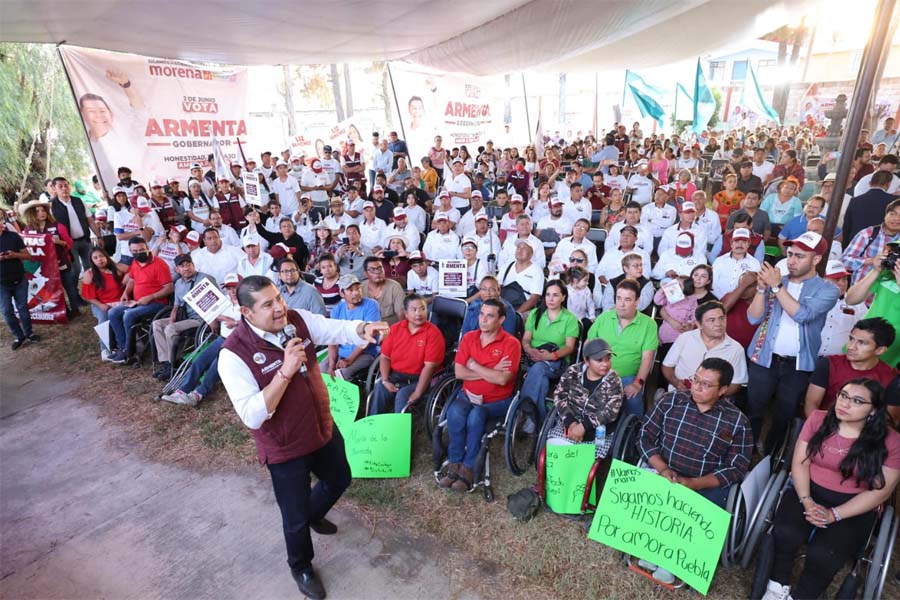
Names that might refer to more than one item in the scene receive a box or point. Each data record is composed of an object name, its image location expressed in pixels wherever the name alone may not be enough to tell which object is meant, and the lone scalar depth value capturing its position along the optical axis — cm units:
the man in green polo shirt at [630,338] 382
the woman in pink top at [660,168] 1060
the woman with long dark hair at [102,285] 585
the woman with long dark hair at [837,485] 250
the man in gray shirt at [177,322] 536
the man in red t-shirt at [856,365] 289
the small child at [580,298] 477
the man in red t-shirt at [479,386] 363
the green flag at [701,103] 1199
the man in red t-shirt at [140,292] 570
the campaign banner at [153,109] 880
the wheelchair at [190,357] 509
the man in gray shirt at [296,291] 484
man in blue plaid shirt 284
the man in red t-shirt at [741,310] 401
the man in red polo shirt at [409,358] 400
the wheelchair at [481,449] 359
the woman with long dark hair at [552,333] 410
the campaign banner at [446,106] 1166
